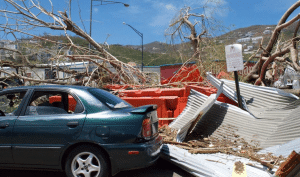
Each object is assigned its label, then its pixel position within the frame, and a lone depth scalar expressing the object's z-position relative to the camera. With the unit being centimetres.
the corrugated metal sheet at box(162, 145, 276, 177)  385
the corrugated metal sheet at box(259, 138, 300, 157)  403
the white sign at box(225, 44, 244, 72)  602
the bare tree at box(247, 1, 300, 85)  721
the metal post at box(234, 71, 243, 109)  618
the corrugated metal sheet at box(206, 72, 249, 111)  657
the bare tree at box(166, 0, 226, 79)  1030
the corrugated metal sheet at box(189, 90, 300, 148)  487
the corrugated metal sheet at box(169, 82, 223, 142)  544
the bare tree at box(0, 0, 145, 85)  959
